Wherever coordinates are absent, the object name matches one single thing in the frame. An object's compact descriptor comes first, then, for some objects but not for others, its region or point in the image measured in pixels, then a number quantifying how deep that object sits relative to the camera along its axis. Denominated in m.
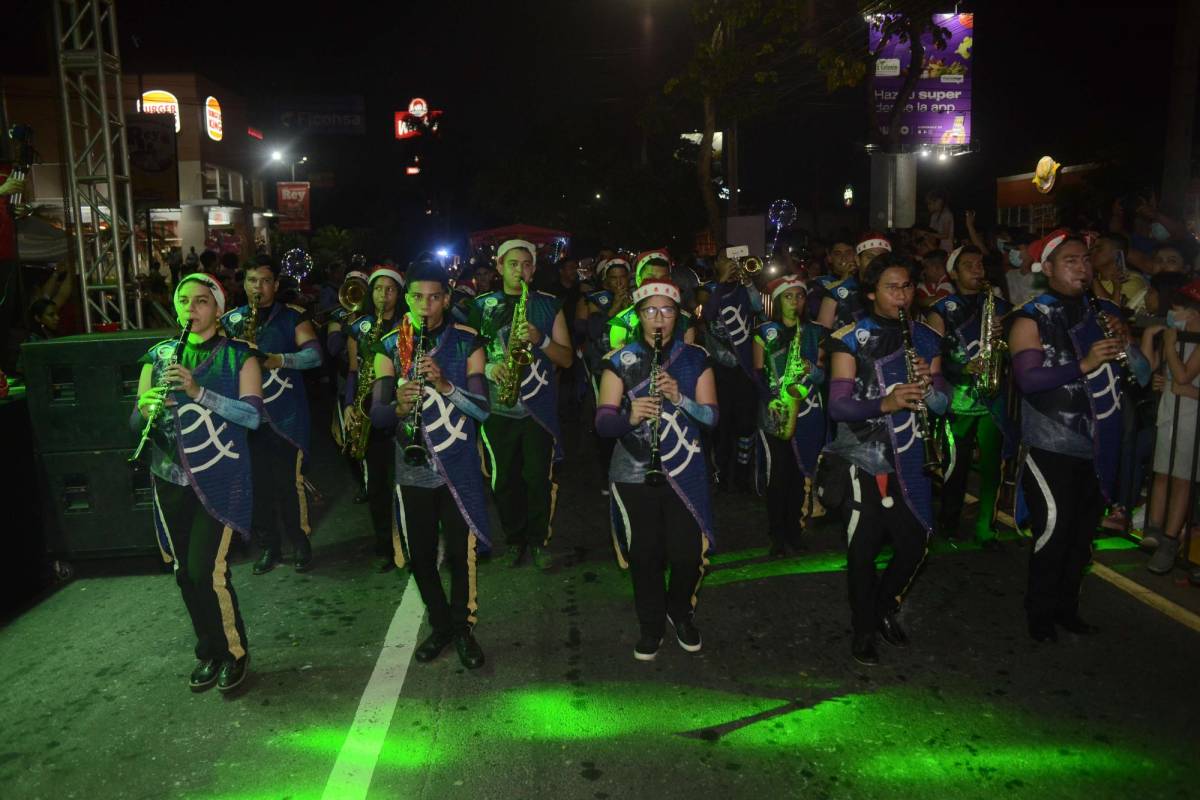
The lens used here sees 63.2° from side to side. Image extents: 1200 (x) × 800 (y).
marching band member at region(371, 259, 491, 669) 5.10
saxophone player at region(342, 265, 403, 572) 6.83
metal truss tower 9.39
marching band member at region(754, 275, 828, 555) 7.01
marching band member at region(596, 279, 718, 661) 4.96
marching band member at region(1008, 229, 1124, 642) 5.17
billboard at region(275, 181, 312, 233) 38.62
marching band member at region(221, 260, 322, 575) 7.11
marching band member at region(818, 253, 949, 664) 5.04
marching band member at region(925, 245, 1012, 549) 6.89
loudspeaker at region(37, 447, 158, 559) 6.91
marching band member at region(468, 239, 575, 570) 6.93
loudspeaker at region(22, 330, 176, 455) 6.83
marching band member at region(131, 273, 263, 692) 4.85
